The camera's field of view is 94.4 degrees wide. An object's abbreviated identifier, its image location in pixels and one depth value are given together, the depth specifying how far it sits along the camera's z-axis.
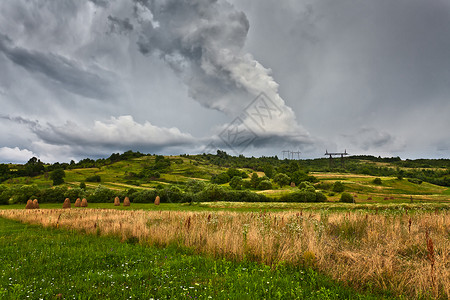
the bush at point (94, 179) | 101.44
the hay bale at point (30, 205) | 41.56
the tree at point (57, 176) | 89.75
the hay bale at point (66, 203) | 43.16
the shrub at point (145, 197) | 58.66
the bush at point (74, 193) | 59.69
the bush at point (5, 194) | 56.53
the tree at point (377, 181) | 87.26
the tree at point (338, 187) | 74.15
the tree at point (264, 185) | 89.44
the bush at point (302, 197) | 58.28
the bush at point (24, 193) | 57.91
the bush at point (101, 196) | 59.50
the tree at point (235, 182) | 86.79
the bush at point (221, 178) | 99.44
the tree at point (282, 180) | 97.06
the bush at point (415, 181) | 90.97
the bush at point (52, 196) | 59.79
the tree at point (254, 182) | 93.49
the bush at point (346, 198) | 56.94
